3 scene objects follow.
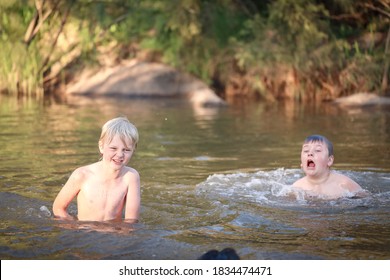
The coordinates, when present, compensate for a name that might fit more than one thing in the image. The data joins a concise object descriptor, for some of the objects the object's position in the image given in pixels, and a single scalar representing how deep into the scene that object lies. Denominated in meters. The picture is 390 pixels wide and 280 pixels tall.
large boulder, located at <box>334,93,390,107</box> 18.20
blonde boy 5.76
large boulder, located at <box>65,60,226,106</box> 20.47
